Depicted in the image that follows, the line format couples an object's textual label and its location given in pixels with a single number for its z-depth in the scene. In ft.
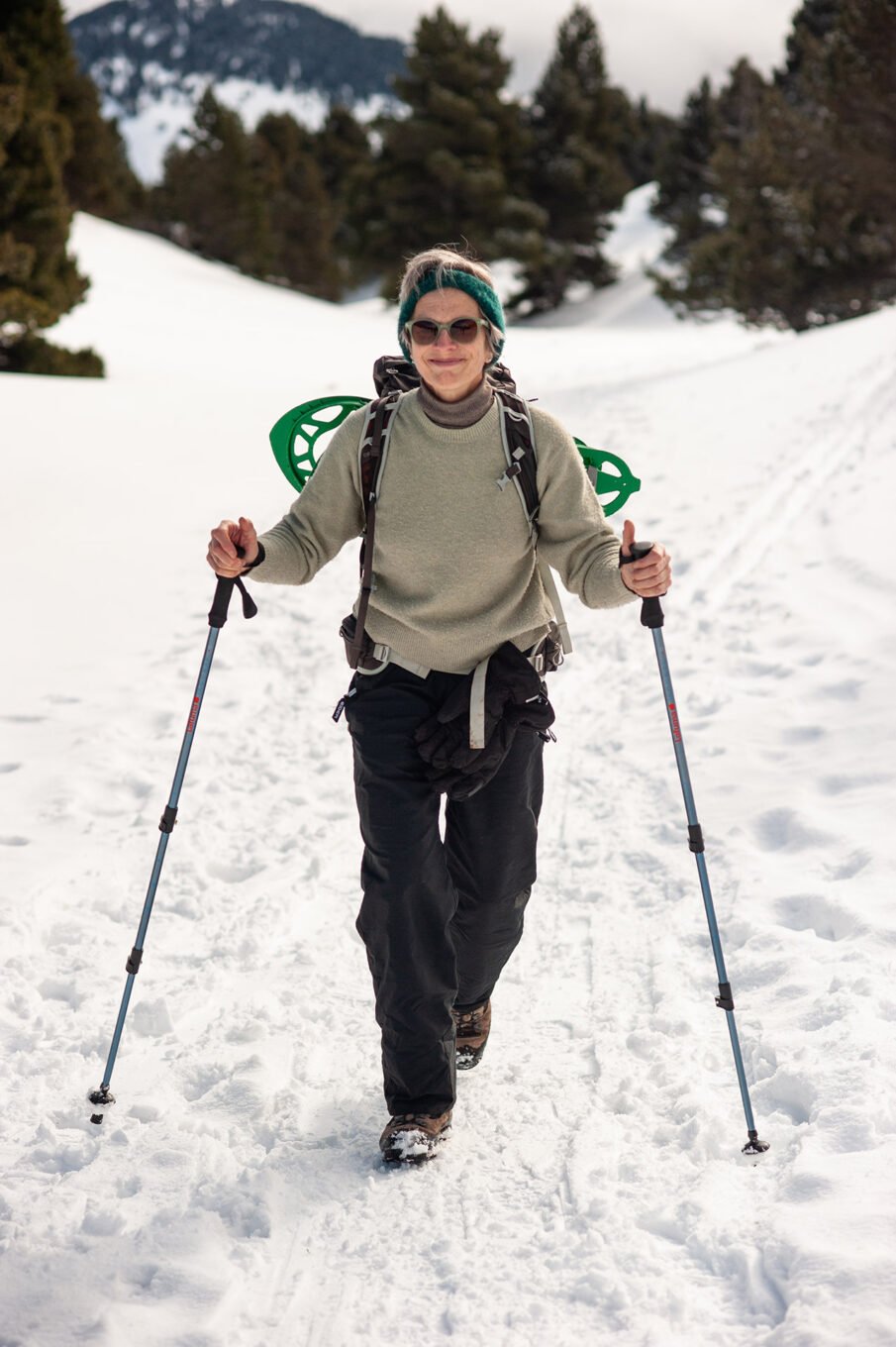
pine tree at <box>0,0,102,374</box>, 52.54
